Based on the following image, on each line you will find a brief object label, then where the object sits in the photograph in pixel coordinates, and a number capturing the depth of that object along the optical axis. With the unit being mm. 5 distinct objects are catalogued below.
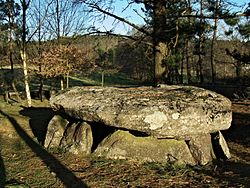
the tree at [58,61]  15906
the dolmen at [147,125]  5503
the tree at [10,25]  15940
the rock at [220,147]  6263
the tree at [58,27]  17512
